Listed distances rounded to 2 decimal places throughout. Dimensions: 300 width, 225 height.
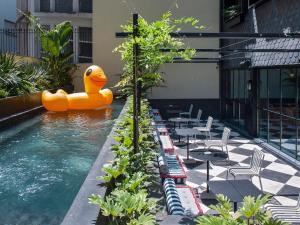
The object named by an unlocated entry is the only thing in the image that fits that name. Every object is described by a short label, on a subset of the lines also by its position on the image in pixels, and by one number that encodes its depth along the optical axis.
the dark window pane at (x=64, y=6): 24.64
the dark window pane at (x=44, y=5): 24.37
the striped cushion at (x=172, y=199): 4.61
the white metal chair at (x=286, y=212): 5.21
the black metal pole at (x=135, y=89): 5.27
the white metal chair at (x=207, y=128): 13.99
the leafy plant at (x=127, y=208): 3.29
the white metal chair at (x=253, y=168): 7.97
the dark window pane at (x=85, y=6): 24.38
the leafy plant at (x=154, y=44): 5.21
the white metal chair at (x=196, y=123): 16.20
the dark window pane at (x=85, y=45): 23.66
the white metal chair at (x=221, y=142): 10.98
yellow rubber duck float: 16.14
